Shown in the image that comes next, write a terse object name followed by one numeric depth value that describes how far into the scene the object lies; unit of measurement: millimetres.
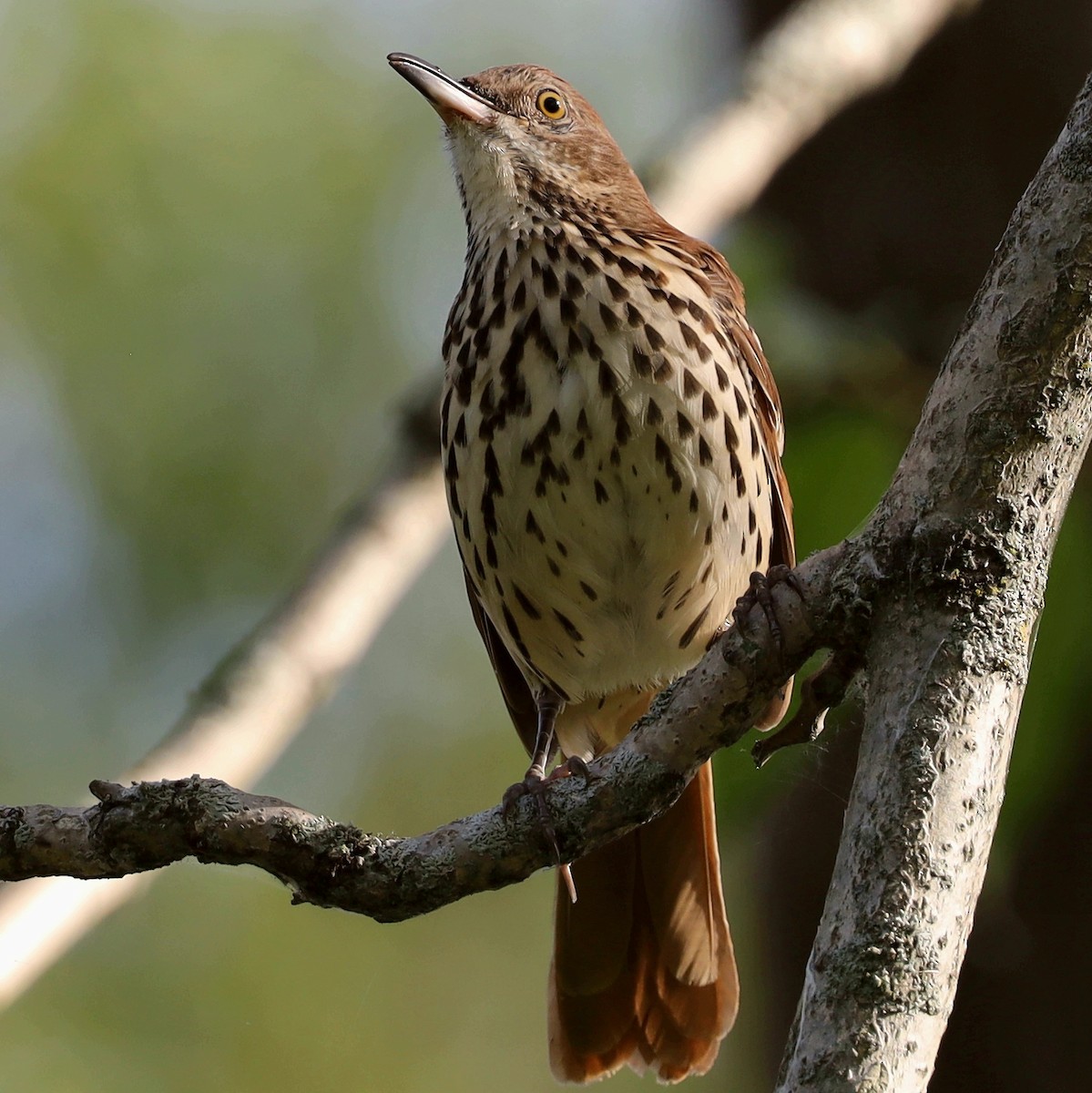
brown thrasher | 6480
